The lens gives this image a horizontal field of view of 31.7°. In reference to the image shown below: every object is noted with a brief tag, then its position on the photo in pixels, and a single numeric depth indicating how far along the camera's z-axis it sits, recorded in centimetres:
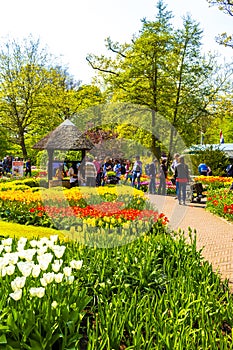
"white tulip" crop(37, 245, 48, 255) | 373
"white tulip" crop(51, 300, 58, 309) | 287
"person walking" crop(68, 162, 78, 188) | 1720
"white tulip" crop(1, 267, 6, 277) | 317
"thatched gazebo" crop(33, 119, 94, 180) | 1891
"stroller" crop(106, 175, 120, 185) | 2304
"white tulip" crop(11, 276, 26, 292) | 290
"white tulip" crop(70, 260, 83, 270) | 344
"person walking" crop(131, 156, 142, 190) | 1856
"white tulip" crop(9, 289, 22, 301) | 277
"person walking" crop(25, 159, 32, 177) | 2820
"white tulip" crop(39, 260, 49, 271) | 325
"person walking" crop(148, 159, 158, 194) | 1845
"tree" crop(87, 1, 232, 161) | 2075
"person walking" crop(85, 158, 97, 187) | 1656
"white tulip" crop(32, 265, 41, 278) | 316
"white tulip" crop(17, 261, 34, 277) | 309
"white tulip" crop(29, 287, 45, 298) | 284
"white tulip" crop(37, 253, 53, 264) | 344
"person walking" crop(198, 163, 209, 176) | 2087
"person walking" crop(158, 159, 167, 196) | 1986
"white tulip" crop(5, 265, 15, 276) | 320
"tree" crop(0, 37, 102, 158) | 3231
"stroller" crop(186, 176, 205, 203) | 1633
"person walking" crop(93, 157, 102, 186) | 1890
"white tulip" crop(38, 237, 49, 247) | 393
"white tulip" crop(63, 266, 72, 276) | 322
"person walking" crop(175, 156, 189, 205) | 1425
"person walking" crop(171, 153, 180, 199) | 1493
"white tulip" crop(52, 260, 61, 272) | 322
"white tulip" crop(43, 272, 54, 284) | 303
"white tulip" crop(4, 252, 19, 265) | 337
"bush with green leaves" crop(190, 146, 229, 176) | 2445
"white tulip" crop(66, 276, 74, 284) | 316
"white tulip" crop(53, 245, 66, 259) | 362
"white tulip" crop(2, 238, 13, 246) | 393
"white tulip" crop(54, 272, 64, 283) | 309
